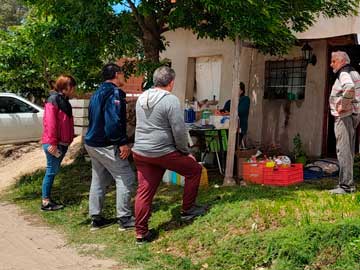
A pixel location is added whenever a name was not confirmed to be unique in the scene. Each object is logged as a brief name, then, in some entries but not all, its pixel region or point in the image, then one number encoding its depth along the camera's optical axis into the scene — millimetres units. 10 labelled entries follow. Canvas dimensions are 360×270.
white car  12164
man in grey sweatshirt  5016
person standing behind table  9109
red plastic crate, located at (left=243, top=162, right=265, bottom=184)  7262
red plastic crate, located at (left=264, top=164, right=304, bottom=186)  7191
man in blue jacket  5574
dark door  9578
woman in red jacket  6539
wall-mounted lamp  9727
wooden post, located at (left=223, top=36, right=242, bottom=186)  6926
